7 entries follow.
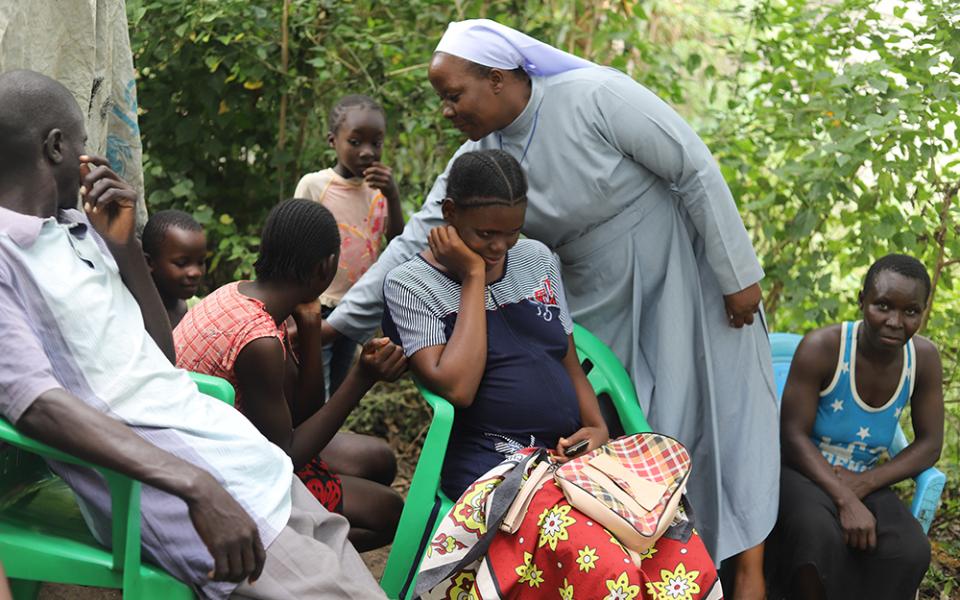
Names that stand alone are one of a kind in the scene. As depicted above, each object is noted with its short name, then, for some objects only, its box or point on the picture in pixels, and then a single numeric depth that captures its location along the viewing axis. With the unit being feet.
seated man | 7.02
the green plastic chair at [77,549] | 7.28
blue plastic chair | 11.80
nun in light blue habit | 11.19
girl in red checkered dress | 9.09
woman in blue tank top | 11.34
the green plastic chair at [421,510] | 10.01
